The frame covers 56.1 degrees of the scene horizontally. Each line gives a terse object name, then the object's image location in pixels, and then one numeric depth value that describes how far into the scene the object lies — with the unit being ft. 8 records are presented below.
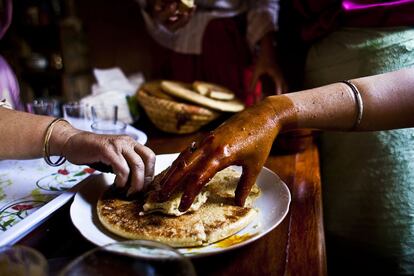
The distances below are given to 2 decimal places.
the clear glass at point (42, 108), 3.80
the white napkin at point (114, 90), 4.13
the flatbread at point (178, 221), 1.89
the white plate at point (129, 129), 3.41
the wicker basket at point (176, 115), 3.51
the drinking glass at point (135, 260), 1.31
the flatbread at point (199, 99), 3.55
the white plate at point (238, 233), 1.86
